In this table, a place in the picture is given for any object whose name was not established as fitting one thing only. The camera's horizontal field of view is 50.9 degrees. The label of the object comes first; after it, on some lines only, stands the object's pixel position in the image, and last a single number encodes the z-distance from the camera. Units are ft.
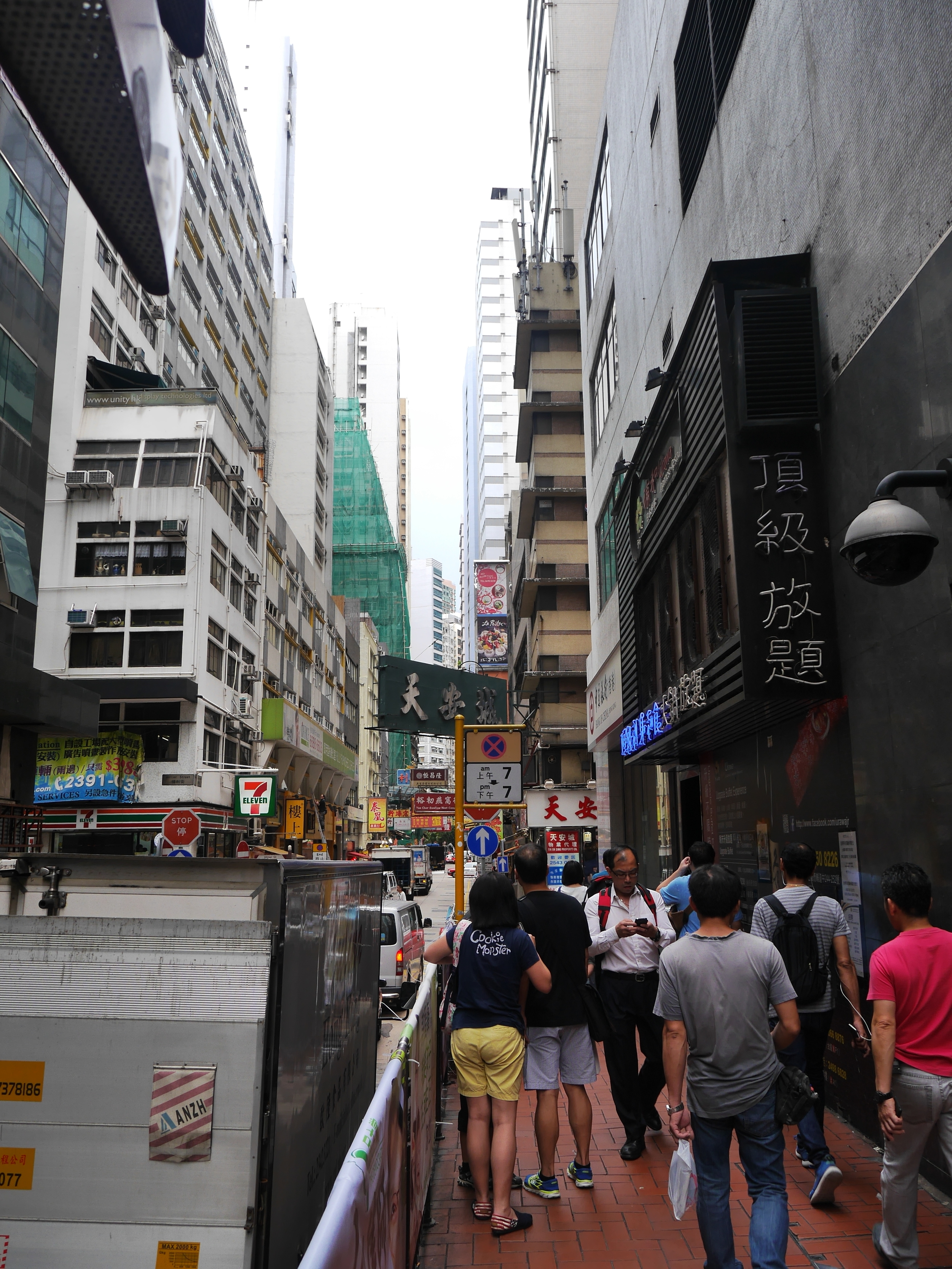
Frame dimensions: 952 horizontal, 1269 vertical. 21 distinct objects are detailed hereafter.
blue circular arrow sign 41.04
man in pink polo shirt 13.47
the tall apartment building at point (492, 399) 382.83
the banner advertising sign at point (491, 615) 207.10
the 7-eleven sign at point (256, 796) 100.58
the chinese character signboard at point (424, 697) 45.11
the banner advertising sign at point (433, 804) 56.80
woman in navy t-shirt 16.74
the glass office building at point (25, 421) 58.23
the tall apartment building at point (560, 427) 116.67
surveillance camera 16.10
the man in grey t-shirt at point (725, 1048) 13.12
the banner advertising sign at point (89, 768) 95.66
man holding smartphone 20.81
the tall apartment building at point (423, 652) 629.51
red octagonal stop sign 59.31
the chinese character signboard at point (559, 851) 65.62
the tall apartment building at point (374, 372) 456.86
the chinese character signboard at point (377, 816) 227.61
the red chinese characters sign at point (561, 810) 71.51
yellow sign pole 37.81
